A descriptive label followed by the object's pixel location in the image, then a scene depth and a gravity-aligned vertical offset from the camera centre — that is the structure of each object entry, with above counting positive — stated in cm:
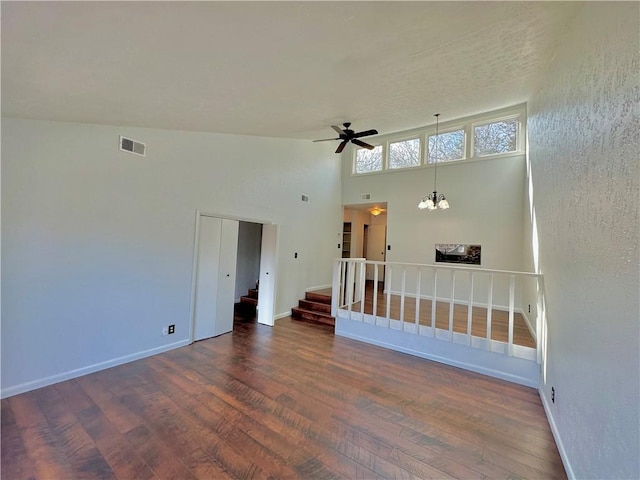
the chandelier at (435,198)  562 +121
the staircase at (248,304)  606 -149
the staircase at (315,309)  542 -134
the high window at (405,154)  705 +260
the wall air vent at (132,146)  321 +112
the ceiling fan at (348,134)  409 +179
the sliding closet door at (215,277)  418 -56
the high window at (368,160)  763 +257
